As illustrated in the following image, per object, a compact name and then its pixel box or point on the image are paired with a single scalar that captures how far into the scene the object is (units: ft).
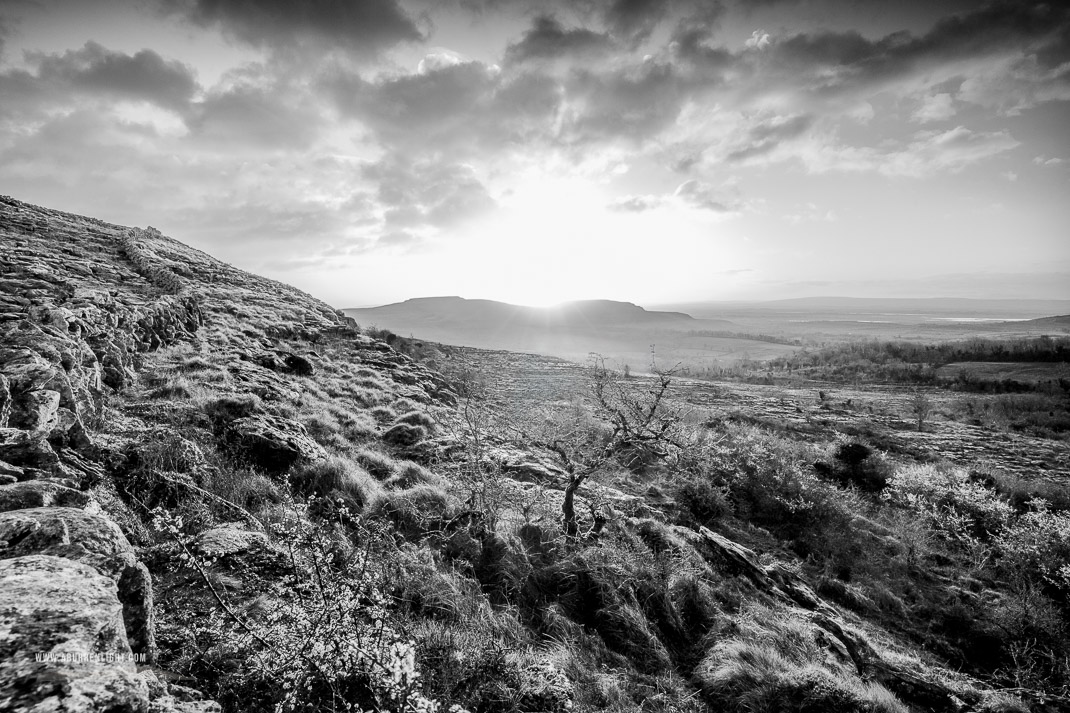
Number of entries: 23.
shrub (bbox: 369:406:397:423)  44.39
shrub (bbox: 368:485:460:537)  23.26
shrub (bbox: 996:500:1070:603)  30.09
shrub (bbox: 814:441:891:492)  47.37
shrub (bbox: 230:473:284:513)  19.18
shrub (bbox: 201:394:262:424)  26.70
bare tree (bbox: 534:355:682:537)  25.43
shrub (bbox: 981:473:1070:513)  42.45
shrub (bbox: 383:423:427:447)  38.50
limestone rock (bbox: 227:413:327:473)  24.31
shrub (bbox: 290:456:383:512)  23.41
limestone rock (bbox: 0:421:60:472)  13.17
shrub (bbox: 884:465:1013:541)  37.78
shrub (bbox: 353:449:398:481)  30.44
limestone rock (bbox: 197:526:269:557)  13.47
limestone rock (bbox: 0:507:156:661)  8.30
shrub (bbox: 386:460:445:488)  29.04
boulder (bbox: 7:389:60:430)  15.39
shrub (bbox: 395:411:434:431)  43.33
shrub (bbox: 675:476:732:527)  38.52
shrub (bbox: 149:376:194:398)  28.25
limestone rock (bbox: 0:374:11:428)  14.83
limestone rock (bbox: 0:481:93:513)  10.38
